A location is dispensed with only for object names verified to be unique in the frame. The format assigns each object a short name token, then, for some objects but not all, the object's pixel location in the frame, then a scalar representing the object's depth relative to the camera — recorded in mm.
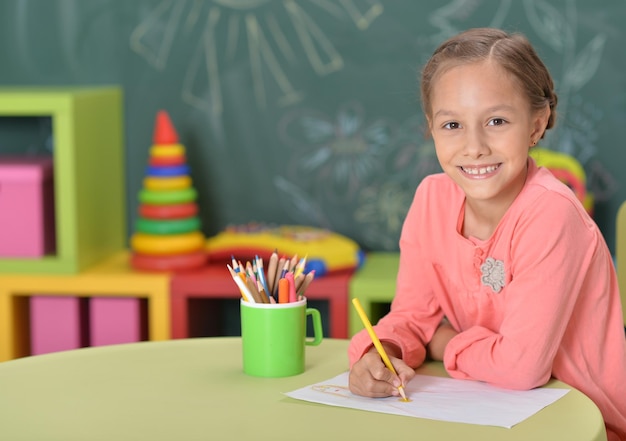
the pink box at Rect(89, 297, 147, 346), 2551
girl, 1323
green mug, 1361
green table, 1140
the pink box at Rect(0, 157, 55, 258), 2529
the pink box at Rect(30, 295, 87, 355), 2574
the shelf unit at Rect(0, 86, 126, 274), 2479
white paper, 1195
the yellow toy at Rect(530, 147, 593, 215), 2485
